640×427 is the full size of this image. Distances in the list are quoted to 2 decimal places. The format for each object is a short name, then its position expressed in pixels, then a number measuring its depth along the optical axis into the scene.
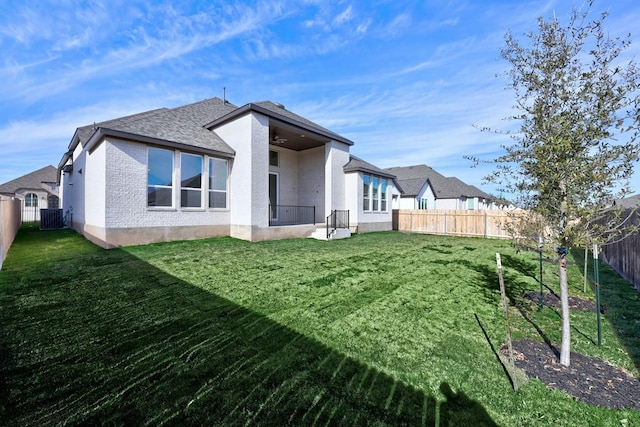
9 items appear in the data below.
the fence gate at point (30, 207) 27.46
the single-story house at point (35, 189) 31.62
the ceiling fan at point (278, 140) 13.35
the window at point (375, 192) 16.08
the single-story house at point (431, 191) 29.61
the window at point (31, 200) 31.91
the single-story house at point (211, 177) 8.84
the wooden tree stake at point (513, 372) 2.40
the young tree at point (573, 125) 2.61
